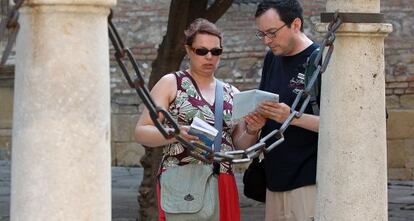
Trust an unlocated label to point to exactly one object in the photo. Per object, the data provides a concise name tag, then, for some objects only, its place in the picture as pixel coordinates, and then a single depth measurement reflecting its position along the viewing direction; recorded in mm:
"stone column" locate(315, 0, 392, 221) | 7057
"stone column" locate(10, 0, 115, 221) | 5526
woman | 7786
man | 7973
